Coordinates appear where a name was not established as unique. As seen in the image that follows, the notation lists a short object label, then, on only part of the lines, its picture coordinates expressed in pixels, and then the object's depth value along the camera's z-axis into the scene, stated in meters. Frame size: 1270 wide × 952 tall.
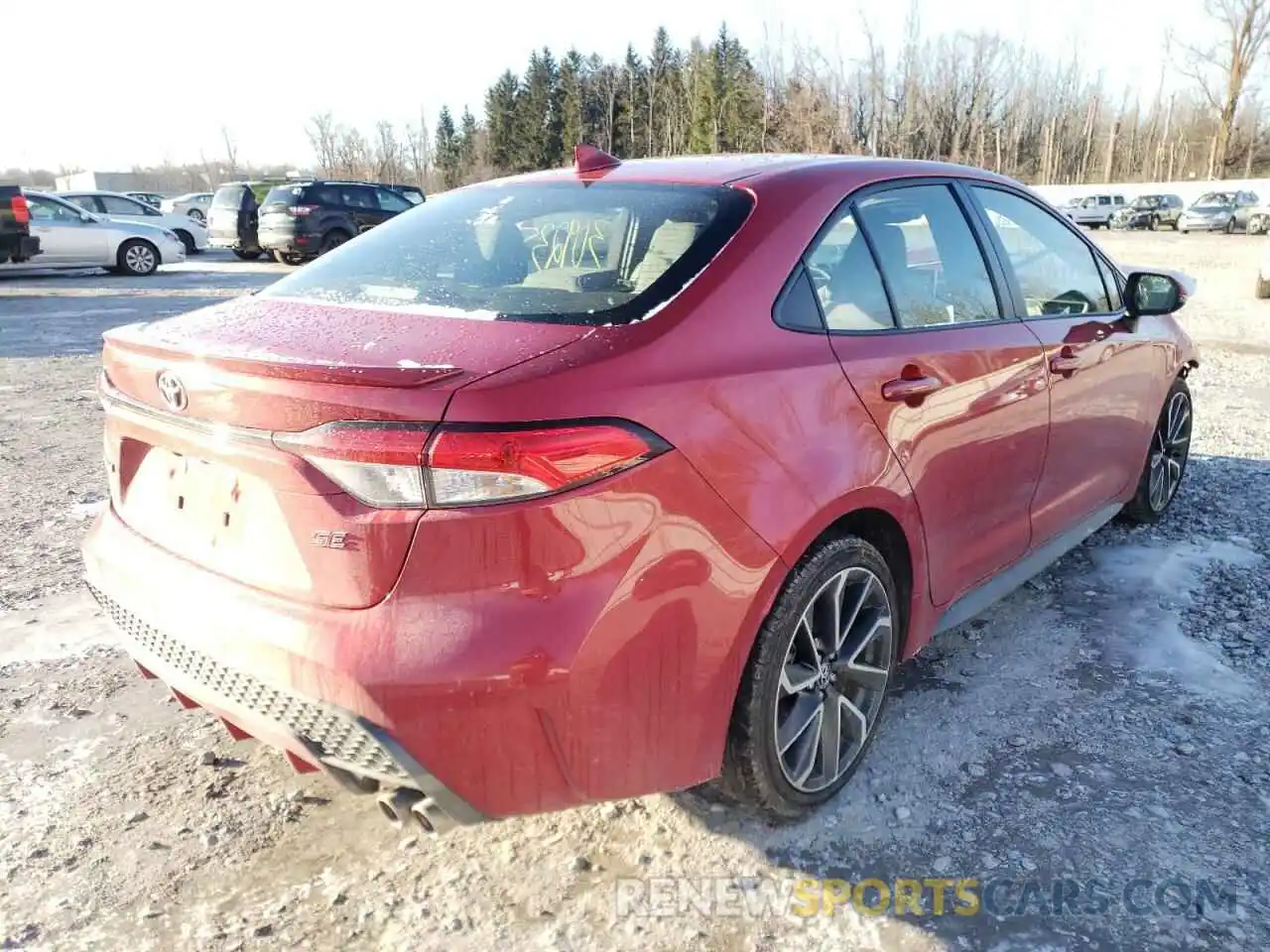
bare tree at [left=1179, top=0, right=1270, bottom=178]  52.16
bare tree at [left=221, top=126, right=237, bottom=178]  91.00
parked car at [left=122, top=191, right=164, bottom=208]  36.81
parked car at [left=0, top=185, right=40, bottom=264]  15.05
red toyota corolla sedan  1.81
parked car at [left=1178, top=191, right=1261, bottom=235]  34.09
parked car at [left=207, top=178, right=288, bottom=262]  21.00
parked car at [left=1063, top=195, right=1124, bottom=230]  40.41
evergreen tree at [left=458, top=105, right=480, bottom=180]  69.07
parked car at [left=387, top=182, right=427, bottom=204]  21.79
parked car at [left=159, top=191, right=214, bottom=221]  33.47
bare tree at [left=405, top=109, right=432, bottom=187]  72.96
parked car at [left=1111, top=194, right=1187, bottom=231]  37.69
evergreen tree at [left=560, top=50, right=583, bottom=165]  63.47
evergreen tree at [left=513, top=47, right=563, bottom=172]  65.75
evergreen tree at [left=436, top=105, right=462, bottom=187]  69.62
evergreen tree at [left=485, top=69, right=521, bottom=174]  67.75
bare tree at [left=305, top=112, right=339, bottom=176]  69.38
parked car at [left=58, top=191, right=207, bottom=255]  20.91
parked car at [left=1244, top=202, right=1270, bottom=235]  30.18
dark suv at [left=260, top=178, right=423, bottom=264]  18.64
